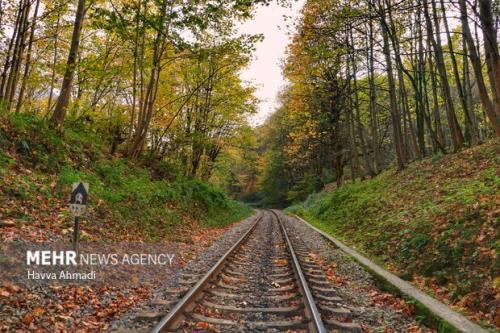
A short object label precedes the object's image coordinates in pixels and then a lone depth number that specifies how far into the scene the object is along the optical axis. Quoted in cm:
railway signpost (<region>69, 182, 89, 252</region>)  614
